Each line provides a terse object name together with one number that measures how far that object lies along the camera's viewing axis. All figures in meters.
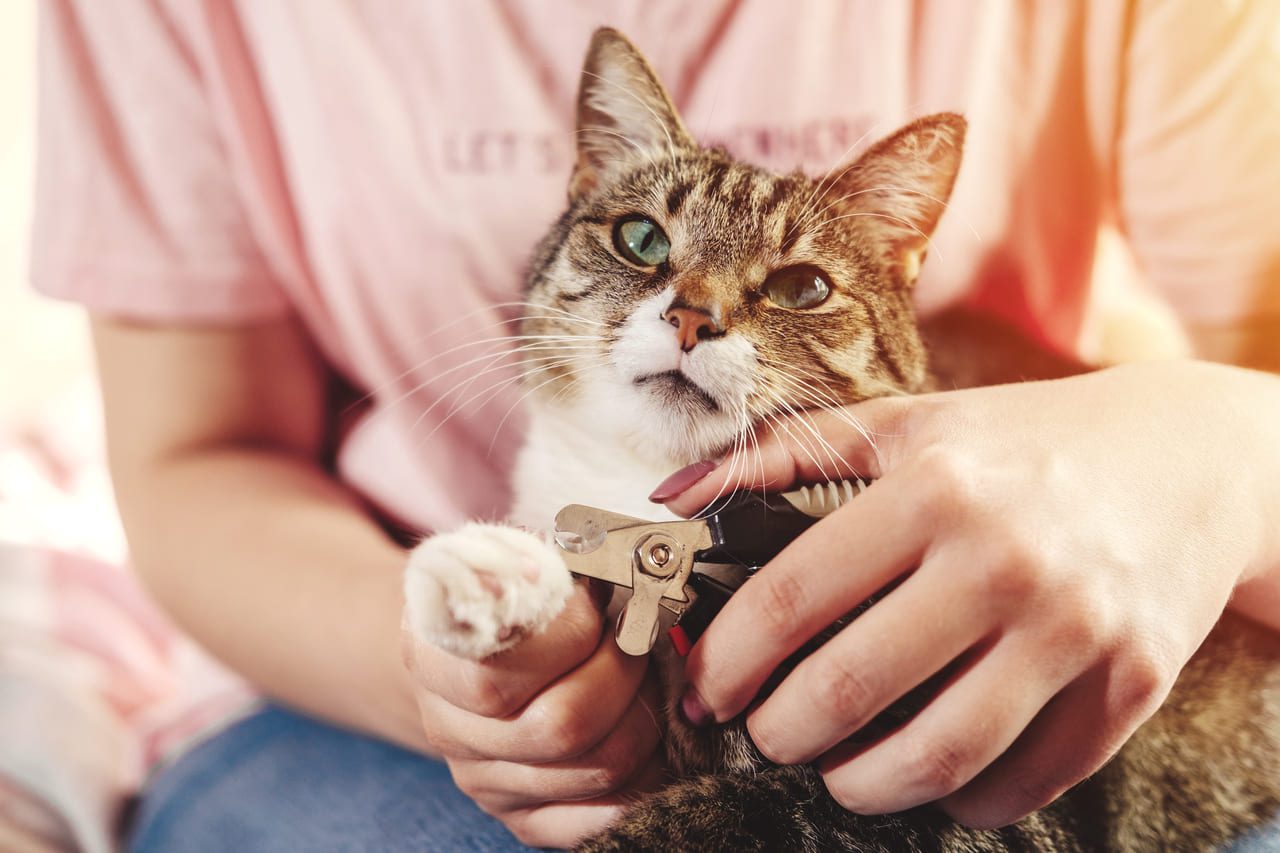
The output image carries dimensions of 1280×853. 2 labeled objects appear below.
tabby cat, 0.48
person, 0.45
